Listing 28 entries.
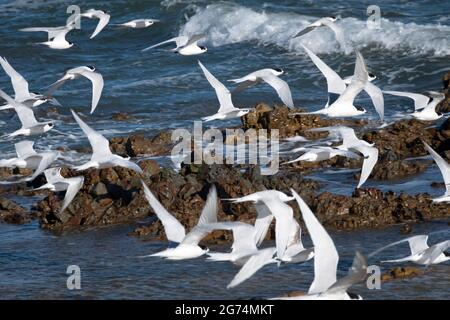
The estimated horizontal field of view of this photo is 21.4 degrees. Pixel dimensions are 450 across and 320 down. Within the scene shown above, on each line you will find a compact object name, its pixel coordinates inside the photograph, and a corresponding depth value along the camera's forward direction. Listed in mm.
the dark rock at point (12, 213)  14734
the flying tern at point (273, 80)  16812
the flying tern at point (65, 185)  14039
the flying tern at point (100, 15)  20812
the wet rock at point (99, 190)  14633
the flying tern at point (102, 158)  14219
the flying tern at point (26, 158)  15617
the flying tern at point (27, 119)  16859
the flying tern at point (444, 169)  13639
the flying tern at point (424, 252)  11578
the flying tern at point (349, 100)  15912
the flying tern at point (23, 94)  17375
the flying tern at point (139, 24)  20562
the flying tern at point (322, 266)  10234
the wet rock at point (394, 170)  15211
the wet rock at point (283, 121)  17578
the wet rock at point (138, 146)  17406
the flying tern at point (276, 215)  11829
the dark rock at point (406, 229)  13219
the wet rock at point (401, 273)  11758
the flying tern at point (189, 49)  18833
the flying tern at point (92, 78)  17562
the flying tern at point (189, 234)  11711
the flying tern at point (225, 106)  16578
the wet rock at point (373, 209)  13523
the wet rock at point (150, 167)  15174
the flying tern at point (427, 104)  16609
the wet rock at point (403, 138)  16141
